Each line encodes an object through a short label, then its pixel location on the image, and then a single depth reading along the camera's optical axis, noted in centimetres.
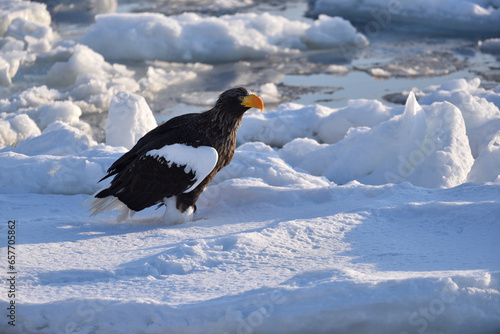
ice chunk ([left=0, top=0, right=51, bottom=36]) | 2372
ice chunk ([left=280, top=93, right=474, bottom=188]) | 1029
